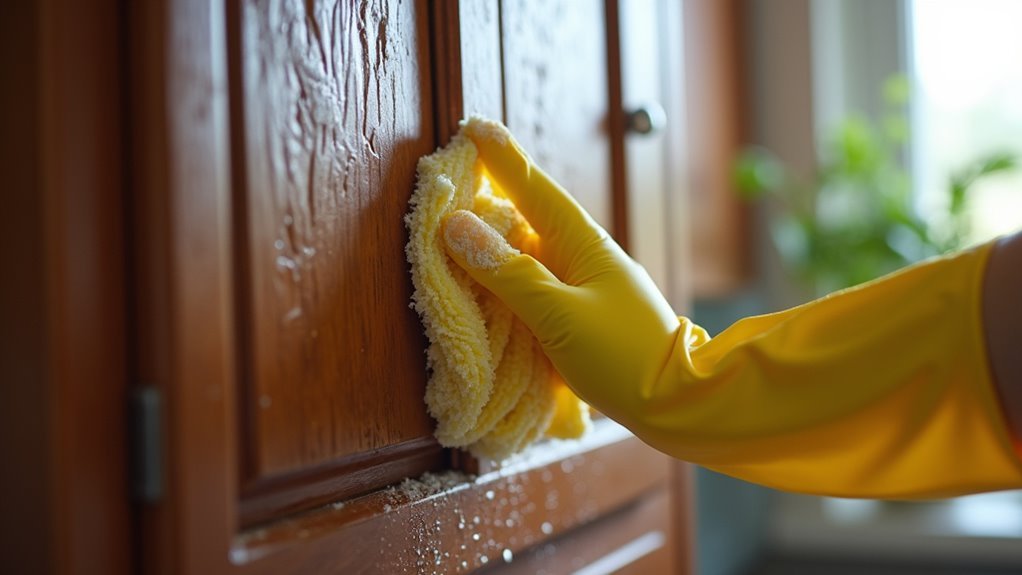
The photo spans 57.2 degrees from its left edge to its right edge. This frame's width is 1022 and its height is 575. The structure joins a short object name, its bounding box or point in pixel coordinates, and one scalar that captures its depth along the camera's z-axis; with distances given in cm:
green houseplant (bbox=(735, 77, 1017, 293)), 166
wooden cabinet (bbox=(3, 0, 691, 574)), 39
